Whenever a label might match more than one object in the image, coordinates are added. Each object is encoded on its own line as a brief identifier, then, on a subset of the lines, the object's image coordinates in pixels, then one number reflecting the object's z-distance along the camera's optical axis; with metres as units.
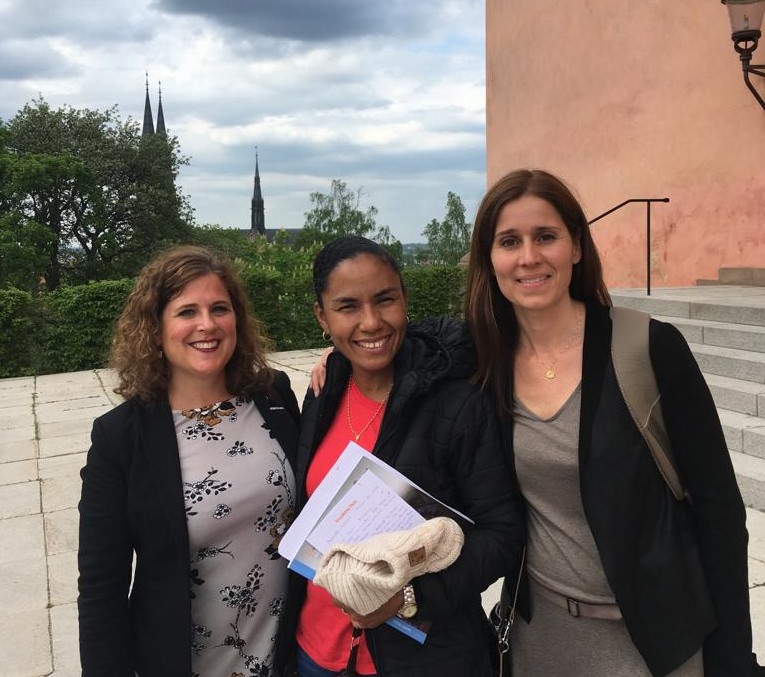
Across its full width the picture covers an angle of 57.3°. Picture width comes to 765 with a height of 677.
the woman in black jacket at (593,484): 1.50
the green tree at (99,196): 27.70
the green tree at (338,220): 40.94
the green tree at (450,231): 37.25
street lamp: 7.73
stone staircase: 4.59
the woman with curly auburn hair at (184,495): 1.70
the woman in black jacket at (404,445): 1.55
